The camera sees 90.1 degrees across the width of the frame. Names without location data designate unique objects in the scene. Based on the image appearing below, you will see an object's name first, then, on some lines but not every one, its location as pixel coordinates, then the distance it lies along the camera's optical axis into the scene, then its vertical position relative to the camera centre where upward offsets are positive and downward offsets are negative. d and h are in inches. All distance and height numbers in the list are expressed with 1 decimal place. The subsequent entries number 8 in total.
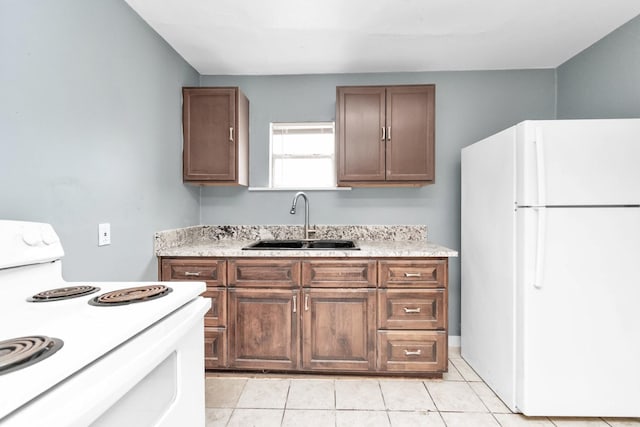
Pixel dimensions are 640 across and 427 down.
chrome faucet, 103.1 +0.5
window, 114.5 +20.1
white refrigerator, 67.9 -12.1
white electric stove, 19.0 -10.2
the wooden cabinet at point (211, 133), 97.6 +24.2
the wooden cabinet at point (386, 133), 96.5 +23.9
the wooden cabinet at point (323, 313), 85.3 -27.3
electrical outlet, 64.9 -4.6
